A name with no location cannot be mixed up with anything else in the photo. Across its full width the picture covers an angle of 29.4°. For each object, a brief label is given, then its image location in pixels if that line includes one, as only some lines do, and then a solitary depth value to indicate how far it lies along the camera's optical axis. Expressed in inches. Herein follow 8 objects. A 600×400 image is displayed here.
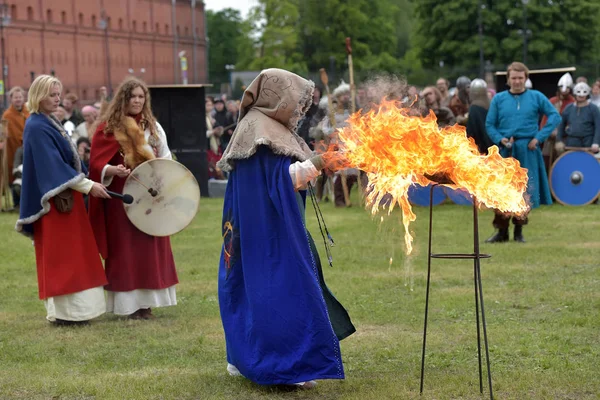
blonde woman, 352.8
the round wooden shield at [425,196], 673.6
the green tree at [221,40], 4377.5
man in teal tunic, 528.4
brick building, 2519.7
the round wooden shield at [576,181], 672.4
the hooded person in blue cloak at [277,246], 260.5
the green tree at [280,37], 2600.9
